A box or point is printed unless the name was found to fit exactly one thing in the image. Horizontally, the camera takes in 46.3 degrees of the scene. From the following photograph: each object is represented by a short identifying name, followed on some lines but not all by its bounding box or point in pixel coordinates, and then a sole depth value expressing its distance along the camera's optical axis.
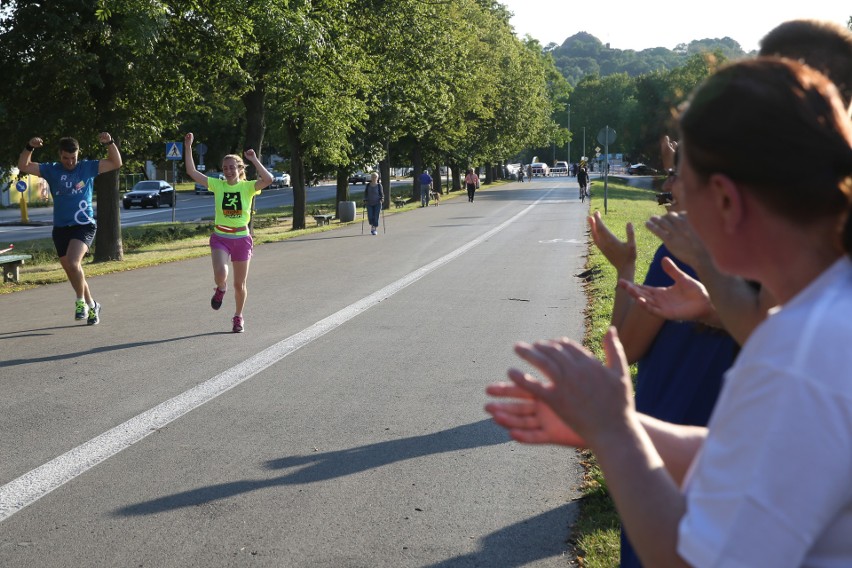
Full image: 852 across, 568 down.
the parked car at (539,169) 126.88
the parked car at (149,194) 55.59
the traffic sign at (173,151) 33.12
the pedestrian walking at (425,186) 49.16
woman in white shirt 1.12
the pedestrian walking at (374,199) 28.55
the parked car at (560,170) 140.50
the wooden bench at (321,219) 34.53
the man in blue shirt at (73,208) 10.92
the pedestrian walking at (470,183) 53.88
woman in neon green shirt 10.64
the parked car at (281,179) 90.44
